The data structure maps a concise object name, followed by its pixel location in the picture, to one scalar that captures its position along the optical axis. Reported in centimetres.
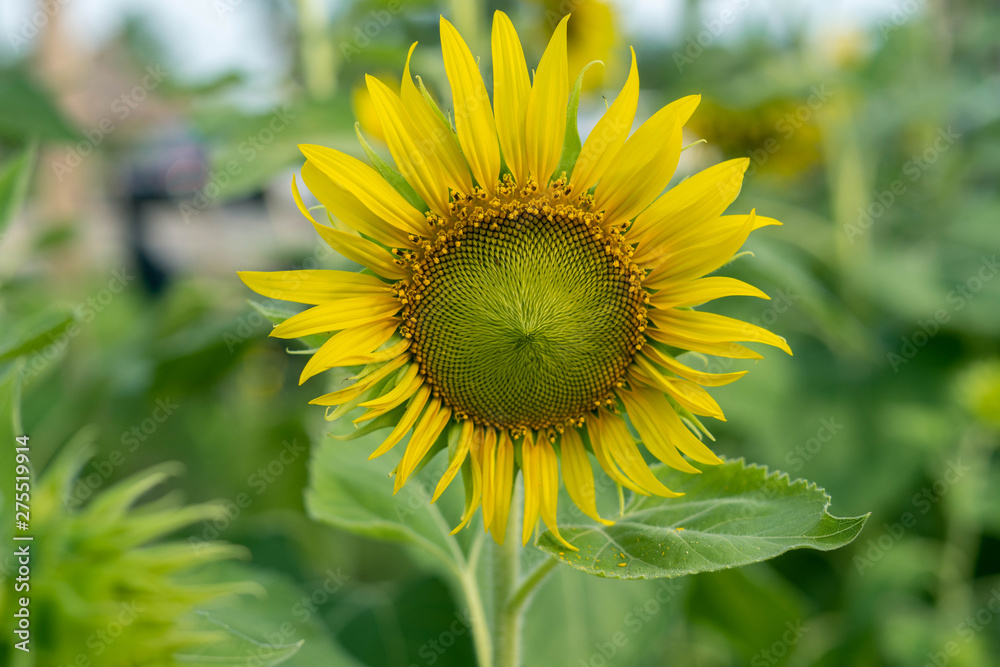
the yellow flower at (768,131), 211
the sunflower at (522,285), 63
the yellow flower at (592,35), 222
